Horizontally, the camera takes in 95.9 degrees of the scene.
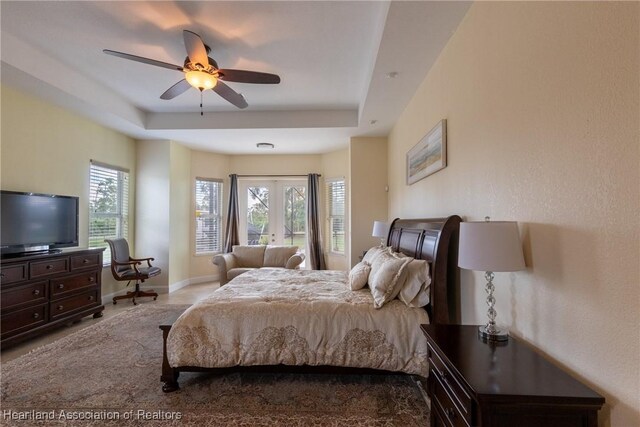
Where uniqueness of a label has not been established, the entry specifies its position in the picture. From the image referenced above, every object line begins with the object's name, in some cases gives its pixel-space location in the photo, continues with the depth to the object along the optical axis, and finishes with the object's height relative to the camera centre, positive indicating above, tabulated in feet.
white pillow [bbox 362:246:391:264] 10.11 -1.25
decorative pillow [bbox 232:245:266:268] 17.42 -2.14
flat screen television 9.83 -0.04
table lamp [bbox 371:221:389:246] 13.28 -0.50
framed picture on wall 8.11 +2.11
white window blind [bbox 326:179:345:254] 20.29 +0.39
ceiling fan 7.88 +4.53
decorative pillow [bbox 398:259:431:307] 7.26 -1.68
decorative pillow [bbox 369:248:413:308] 7.36 -1.59
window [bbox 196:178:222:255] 20.26 +0.36
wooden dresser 9.31 -2.61
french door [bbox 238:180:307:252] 21.66 +0.66
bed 6.98 -2.81
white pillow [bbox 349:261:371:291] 9.02 -1.84
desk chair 14.69 -2.56
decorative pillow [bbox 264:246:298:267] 17.31 -2.13
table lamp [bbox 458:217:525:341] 4.38 -0.45
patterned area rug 6.32 -4.30
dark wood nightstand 3.22 -2.02
